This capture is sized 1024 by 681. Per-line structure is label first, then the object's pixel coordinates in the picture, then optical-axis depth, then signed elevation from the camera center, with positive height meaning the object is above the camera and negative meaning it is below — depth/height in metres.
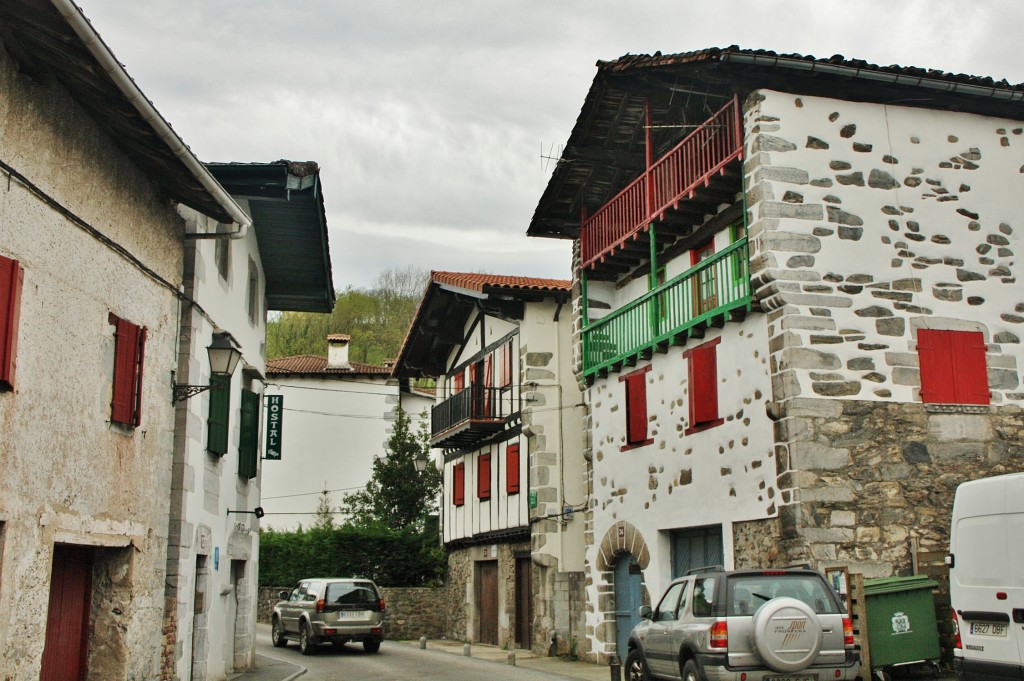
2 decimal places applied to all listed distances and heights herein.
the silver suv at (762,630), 9.52 -0.65
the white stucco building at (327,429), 38.97 +4.72
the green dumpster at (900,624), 11.81 -0.73
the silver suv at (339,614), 20.86 -1.04
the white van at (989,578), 9.16 -0.20
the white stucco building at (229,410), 12.43 +2.00
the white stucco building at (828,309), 13.12 +3.18
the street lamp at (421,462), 29.72 +2.67
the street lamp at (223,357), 12.62 +2.35
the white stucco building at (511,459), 20.98 +2.12
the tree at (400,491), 34.47 +2.18
